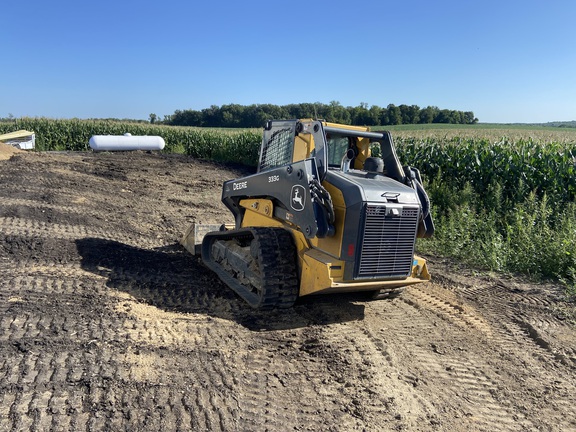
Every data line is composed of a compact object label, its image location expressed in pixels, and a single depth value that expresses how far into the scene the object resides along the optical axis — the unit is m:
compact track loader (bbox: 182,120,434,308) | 5.07
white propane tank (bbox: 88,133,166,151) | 24.44
